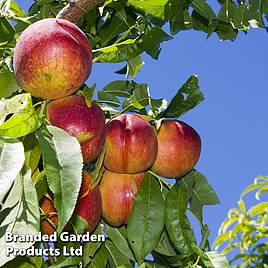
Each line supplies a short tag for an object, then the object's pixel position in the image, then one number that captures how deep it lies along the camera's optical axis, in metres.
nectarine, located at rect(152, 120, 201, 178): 1.43
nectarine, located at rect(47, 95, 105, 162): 1.32
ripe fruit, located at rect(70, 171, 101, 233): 1.36
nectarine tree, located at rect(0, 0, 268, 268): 1.23
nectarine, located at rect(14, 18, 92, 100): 1.32
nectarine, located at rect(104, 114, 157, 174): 1.39
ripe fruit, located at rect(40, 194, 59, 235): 1.36
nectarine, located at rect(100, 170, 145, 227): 1.41
